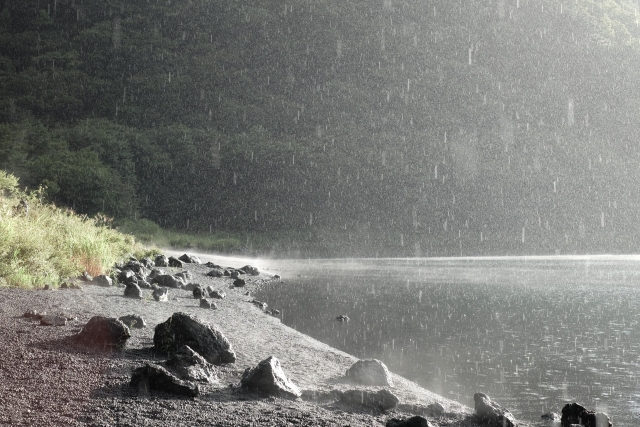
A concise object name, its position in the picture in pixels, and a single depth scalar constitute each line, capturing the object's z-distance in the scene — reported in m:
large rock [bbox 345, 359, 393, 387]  10.19
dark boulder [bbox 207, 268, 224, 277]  32.30
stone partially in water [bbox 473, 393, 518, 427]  8.27
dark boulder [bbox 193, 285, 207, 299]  19.72
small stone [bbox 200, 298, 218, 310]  17.48
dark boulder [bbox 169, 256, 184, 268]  32.44
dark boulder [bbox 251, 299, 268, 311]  20.82
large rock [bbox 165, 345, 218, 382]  8.08
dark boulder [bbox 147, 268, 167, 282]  21.62
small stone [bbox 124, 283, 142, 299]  15.97
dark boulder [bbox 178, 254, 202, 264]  39.60
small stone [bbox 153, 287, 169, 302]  16.62
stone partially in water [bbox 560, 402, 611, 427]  8.55
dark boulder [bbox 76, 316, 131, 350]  9.08
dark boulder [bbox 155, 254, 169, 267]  30.69
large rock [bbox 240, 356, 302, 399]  8.06
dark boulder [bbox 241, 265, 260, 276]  40.02
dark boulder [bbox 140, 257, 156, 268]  27.03
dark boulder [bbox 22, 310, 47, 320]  10.25
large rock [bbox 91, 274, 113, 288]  17.05
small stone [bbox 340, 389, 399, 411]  8.30
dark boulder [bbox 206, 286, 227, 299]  21.15
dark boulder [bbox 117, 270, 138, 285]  18.30
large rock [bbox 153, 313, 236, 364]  9.40
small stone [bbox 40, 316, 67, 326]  9.89
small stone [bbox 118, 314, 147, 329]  11.20
